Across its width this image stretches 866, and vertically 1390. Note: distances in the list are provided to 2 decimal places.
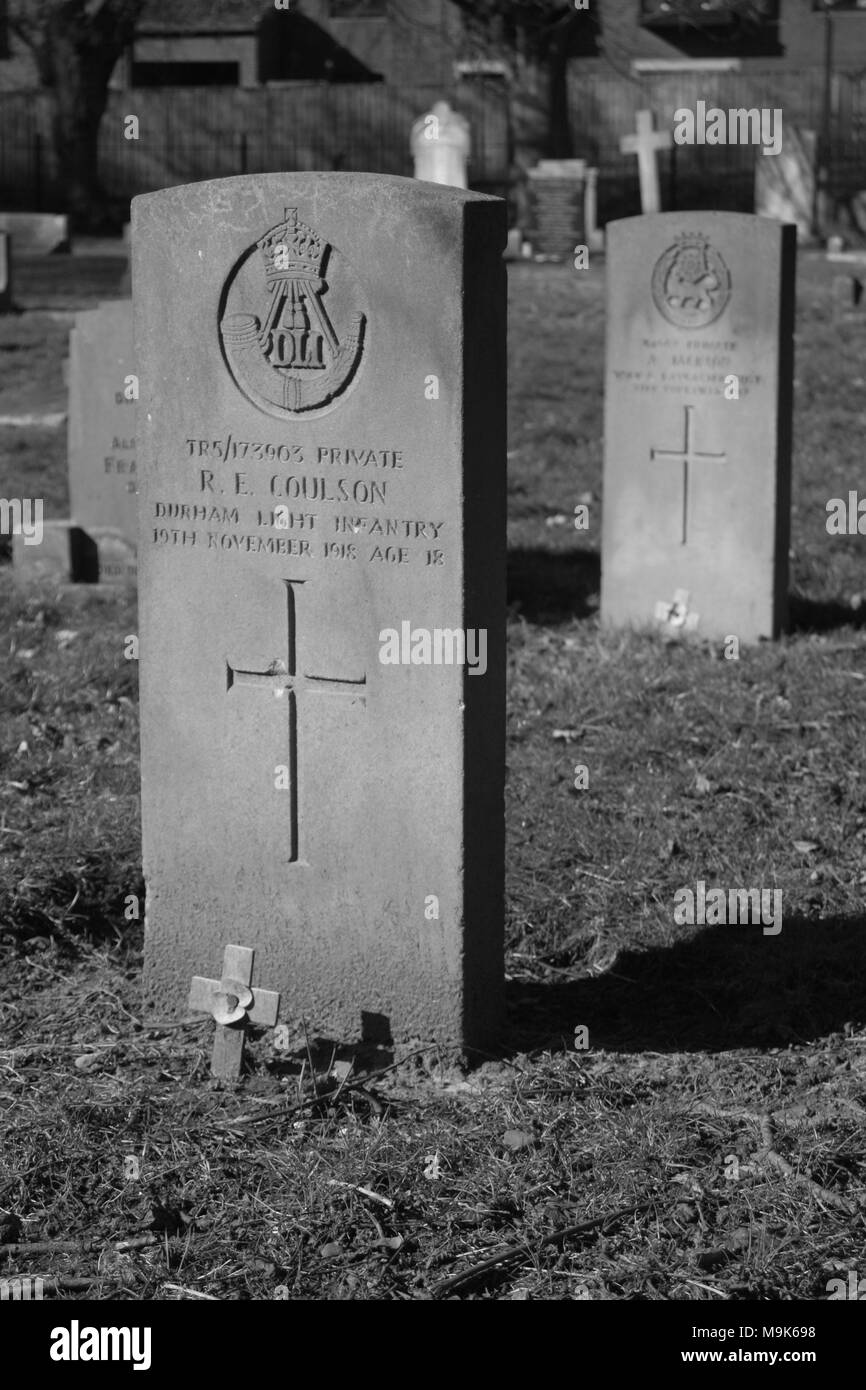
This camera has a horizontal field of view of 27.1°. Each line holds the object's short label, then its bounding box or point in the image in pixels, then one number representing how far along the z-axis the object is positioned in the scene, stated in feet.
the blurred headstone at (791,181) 89.81
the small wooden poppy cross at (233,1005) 13.98
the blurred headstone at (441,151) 85.61
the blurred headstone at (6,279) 60.18
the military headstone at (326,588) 13.14
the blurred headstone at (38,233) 75.97
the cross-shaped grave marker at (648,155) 79.81
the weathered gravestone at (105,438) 30.48
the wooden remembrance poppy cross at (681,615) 28.19
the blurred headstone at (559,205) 77.61
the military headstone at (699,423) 26.68
